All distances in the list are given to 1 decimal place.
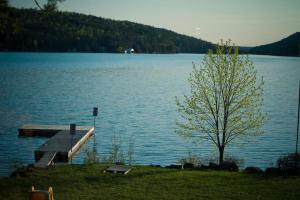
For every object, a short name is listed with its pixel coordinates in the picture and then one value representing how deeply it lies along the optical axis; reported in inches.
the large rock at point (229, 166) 753.8
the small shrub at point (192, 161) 958.0
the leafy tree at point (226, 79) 917.2
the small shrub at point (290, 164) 656.4
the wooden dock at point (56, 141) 1087.4
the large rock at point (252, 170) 670.5
